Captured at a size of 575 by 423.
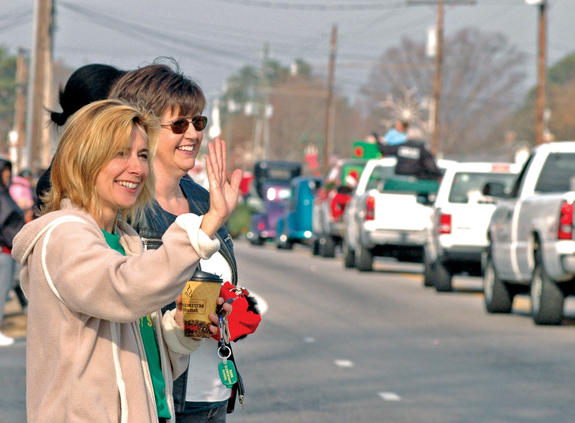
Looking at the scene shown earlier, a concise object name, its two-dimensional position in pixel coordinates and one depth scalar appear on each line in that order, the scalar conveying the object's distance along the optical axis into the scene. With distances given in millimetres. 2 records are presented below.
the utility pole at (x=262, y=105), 93325
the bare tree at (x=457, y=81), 98625
